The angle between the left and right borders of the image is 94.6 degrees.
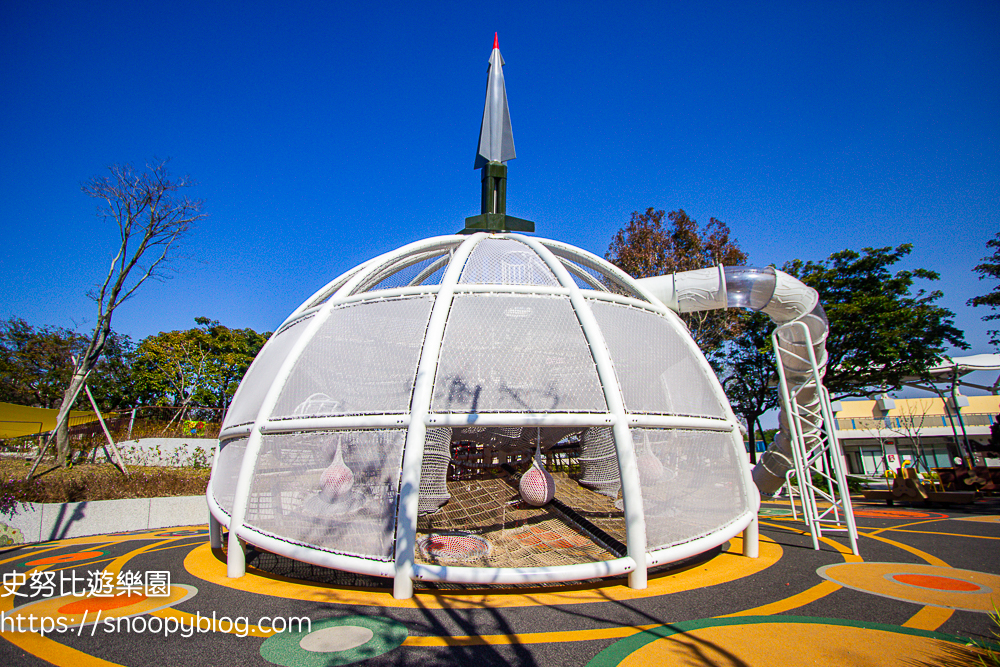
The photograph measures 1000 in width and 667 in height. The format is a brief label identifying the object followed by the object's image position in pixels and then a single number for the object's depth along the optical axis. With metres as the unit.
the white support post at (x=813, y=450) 8.26
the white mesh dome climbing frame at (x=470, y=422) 5.80
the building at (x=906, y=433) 41.31
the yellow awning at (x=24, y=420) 11.66
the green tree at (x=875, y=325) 21.80
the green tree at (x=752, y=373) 25.91
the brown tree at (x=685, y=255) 21.30
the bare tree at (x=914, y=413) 38.97
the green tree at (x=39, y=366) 31.81
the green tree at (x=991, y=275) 21.73
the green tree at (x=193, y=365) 36.25
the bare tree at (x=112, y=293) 13.58
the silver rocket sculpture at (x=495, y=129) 11.79
